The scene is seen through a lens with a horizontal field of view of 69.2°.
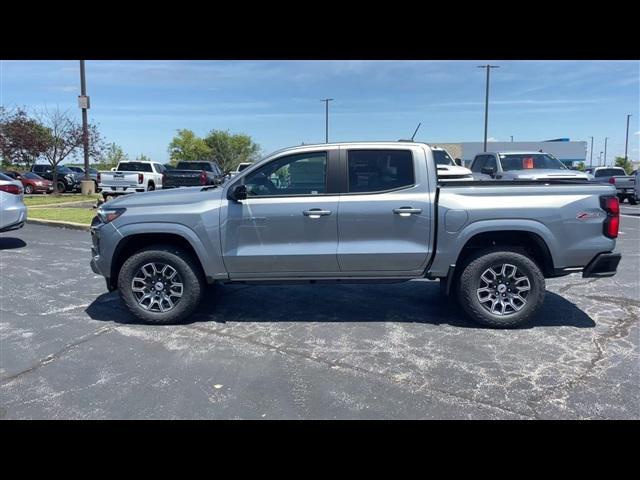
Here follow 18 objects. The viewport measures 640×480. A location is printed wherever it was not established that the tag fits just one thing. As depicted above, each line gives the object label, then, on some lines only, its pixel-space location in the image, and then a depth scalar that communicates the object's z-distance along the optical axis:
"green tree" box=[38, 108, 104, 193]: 22.86
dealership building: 66.38
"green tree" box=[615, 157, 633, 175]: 55.44
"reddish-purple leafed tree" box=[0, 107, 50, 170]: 23.08
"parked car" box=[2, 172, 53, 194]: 23.48
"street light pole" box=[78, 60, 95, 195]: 19.97
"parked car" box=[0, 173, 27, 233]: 9.09
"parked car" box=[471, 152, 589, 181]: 12.91
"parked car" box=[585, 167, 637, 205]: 21.17
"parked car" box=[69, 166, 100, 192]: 27.25
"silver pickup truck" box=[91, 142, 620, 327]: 4.73
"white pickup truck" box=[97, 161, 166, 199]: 18.98
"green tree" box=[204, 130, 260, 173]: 56.91
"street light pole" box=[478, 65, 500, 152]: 38.06
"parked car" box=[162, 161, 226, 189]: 17.86
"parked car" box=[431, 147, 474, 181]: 12.20
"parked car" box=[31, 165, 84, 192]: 24.84
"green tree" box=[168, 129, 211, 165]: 52.29
